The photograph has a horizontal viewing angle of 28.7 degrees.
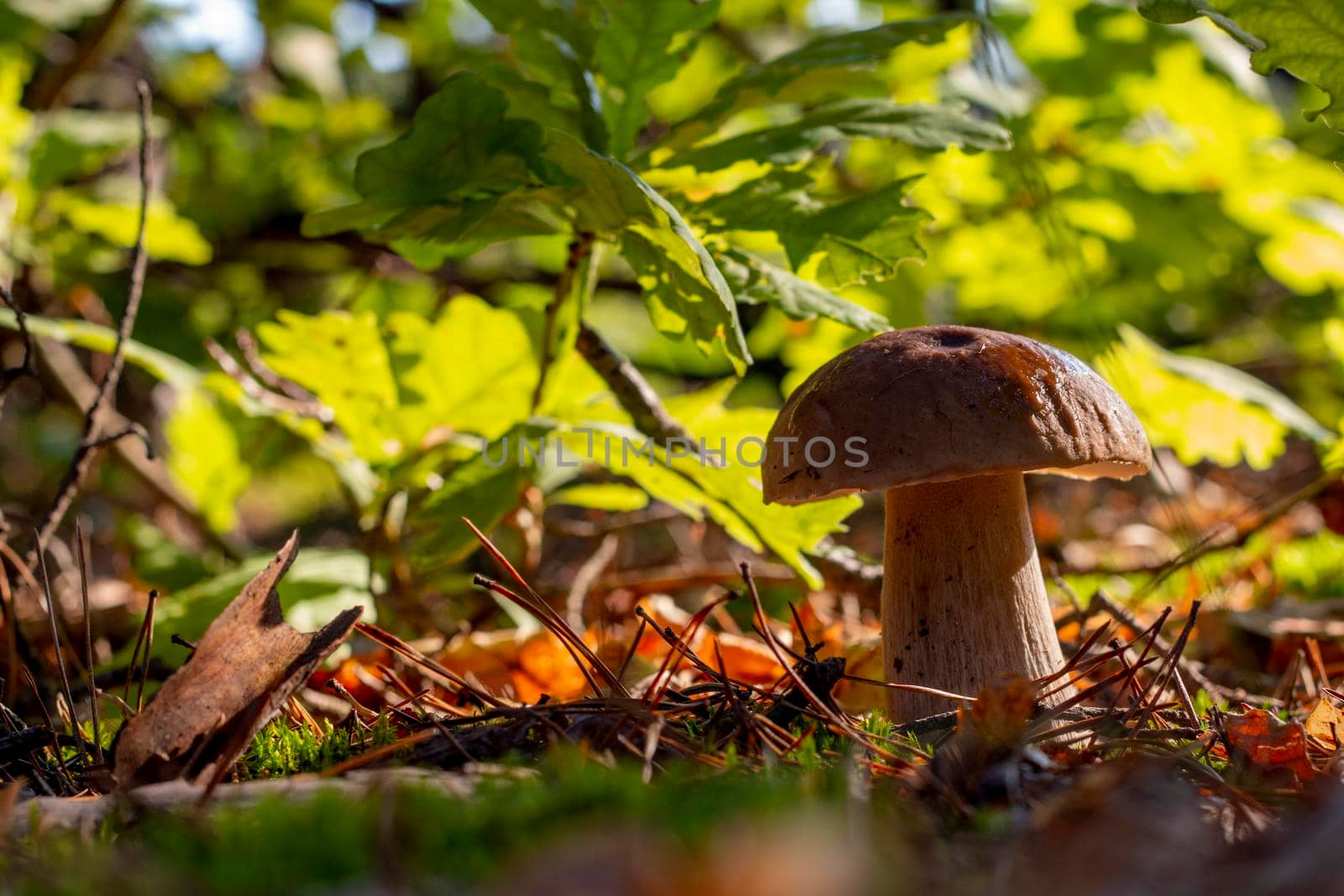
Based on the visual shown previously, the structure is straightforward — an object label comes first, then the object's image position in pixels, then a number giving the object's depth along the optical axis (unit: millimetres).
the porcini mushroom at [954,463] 621
